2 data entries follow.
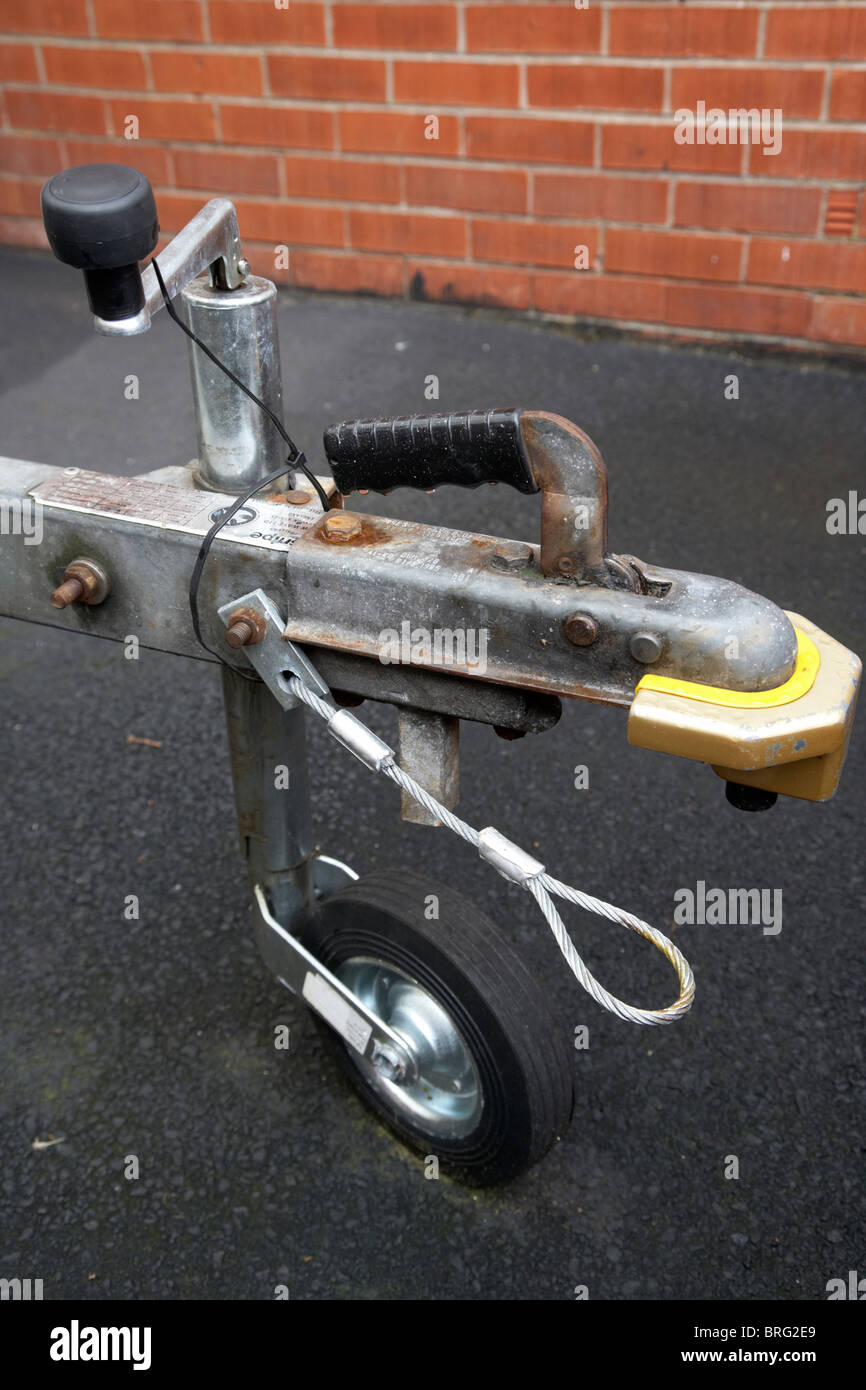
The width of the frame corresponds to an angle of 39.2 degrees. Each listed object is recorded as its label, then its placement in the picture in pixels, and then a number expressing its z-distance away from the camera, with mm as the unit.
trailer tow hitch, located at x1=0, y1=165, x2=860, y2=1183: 1196
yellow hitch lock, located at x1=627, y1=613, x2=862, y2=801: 1147
